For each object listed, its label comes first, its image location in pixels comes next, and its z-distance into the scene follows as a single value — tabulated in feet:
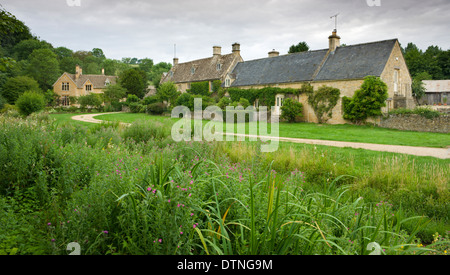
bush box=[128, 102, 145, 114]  129.29
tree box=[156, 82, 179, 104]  122.62
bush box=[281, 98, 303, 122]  87.97
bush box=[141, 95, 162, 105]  129.69
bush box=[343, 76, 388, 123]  75.15
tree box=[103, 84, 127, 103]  147.43
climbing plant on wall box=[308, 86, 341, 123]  84.75
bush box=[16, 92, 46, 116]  63.08
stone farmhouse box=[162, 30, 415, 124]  80.59
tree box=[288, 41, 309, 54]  137.69
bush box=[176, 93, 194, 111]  111.86
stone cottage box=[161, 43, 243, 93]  119.85
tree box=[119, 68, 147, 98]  159.63
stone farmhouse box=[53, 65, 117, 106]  133.18
